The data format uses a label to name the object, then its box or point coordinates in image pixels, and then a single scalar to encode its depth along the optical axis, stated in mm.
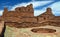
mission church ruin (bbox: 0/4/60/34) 14974
